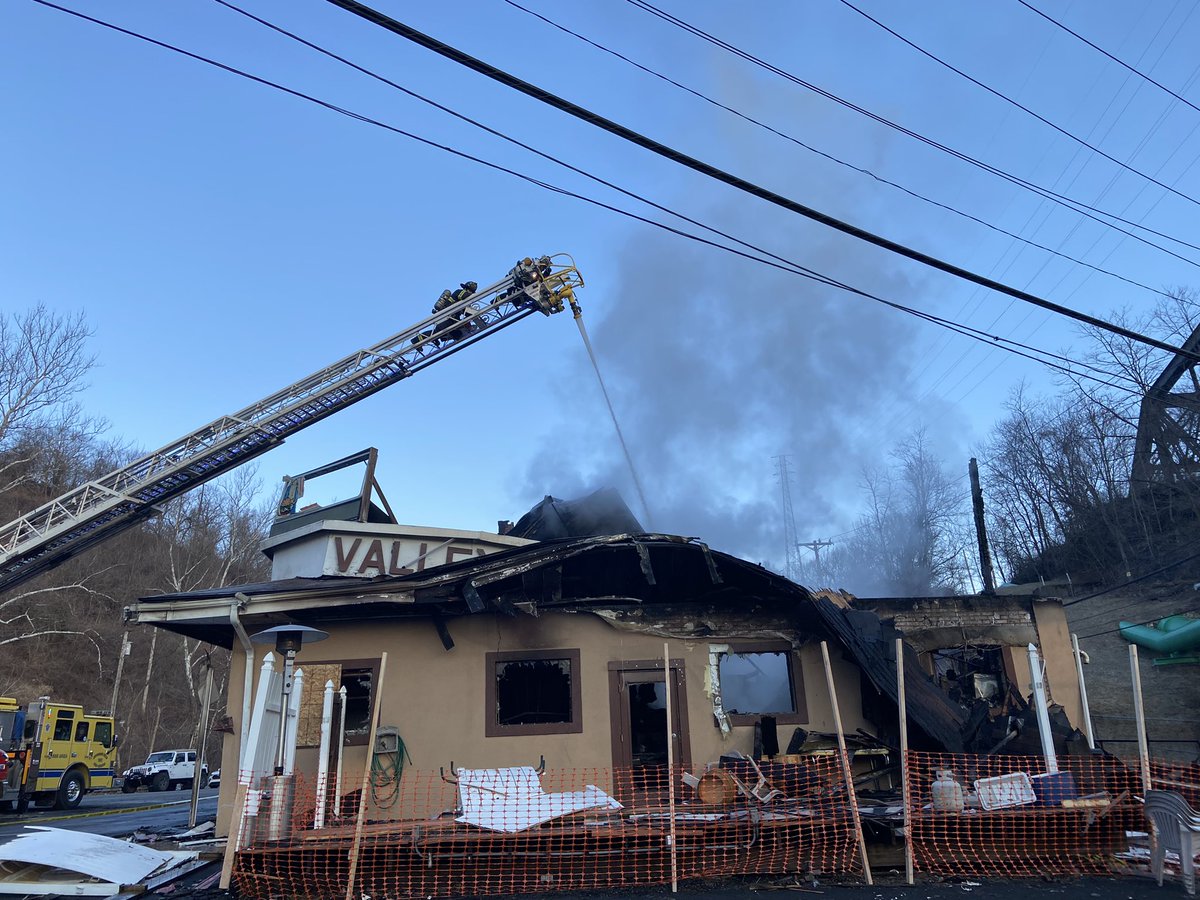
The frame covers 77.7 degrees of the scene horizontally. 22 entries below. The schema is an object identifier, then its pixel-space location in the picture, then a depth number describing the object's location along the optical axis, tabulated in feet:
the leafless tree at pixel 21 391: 97.25
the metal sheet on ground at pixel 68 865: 22.74
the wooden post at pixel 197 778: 35.35
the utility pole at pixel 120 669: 109.91
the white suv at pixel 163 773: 96.73
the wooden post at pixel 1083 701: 33.76
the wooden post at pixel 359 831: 21.81
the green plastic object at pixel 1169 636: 80.79
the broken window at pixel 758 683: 39.96
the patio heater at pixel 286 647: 26.53
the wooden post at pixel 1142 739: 23.79
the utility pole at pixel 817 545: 201.62
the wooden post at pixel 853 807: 22.70
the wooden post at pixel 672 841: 22.63
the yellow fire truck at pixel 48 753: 64.23
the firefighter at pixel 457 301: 57.16
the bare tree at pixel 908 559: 124.77
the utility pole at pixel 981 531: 81.76
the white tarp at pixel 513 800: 25.14
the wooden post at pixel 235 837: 21.98
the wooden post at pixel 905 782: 23.18
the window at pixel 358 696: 32.71
